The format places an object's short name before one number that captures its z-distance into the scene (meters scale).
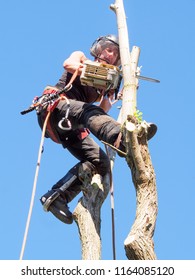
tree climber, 12.89
